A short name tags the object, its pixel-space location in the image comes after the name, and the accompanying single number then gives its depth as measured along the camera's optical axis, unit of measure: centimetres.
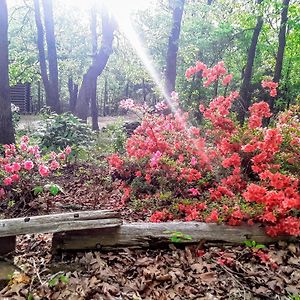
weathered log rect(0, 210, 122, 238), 308
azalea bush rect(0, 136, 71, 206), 433
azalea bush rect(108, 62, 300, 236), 348
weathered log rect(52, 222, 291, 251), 322
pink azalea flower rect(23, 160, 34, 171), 423
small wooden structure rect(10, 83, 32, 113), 2297
